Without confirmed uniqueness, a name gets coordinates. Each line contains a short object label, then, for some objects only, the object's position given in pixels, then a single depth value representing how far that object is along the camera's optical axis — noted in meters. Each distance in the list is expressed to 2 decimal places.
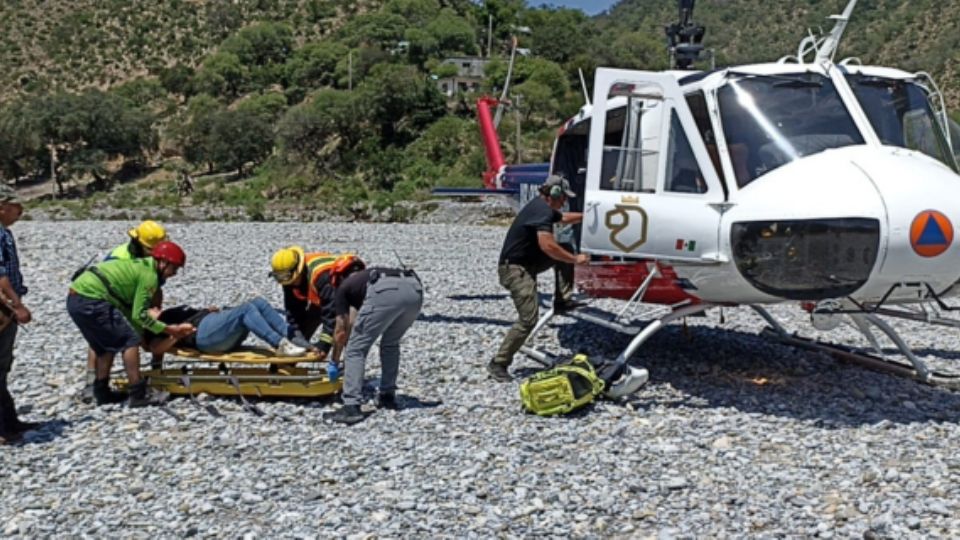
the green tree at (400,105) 65.88
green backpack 7.43
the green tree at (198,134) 77.32
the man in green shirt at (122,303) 7.32
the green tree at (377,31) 95.81
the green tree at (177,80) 101.56
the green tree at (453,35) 90.06
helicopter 6.74
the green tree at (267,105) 82.06
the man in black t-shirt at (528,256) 8.42
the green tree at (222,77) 98.06
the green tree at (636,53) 83.31
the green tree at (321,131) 66.31
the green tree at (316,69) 93.62
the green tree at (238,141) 73.94
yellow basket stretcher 7.78
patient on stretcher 7.89
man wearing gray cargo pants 7.22
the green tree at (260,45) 103.12
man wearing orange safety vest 7.62
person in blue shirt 6.53
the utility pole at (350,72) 84.06
